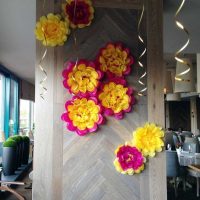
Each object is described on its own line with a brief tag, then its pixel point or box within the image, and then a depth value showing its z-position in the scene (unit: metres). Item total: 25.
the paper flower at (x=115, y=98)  1.86
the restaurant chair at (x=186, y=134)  7.26
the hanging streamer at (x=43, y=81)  1.82
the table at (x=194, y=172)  3.38
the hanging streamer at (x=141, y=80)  1.90
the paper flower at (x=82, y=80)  1.83
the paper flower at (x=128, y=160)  1.83
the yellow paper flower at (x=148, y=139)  1.85
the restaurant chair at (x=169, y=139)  6.06
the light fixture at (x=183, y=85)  2.77
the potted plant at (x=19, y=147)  4.81
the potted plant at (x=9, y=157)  4.44
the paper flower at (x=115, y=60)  1.88
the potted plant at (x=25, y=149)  5.36
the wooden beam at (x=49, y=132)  1.84
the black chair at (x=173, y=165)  3.85
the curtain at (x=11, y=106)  6.42
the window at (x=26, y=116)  7.76
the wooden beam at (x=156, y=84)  1.87
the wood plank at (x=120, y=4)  1.93
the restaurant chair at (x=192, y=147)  4.72
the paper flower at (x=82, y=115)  1.82
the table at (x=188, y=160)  4.19
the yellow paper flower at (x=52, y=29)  1.84
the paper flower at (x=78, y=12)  1.84
